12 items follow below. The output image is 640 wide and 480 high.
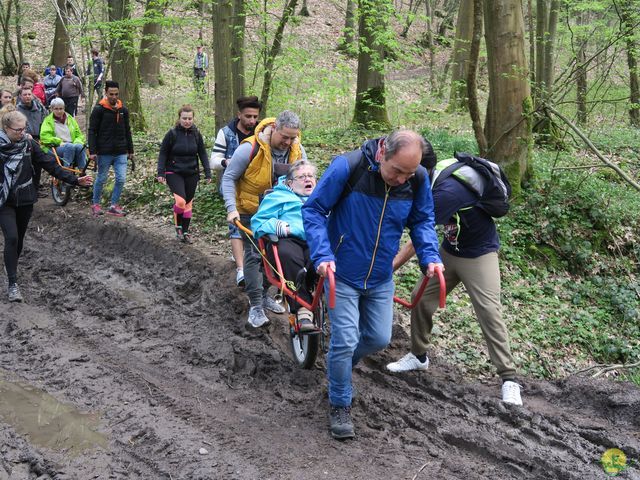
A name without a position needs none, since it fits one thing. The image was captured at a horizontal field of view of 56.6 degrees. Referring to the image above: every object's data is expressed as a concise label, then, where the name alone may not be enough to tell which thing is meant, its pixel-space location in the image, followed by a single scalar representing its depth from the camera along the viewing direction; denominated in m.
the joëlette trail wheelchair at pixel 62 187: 11.17
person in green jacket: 11.11
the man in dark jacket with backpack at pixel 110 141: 10.18
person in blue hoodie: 5.41
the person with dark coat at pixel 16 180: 7.12
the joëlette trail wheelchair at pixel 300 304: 4.98
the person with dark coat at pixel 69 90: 17.14
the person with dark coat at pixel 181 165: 8.73
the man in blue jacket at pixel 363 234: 4.04
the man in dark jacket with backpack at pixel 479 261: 4.94
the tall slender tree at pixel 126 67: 13.13
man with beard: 7.13
